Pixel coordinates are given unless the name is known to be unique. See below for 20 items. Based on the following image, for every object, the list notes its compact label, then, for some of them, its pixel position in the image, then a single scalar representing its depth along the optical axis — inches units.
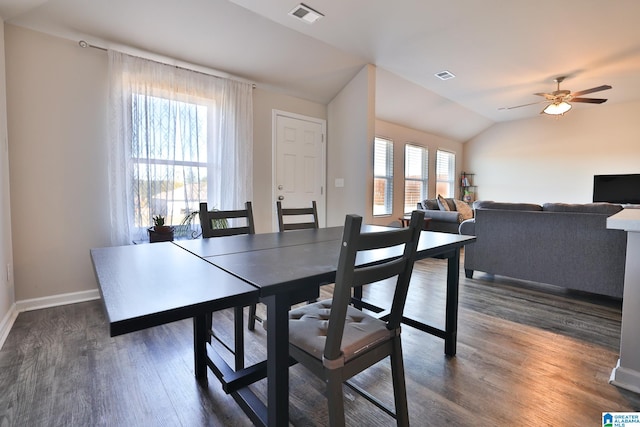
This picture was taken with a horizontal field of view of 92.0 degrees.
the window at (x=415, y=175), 256.4
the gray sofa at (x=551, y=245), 107.8
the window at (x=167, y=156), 119.2
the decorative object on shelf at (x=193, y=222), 130.2
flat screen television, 219.9
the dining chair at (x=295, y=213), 91.8
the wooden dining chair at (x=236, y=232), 67.6
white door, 163.3
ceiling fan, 173.8
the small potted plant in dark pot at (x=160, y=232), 114.9
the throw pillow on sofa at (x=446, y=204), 234.9
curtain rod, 108.7
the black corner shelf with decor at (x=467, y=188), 306.2
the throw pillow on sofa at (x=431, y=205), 238.7
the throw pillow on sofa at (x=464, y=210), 227.0
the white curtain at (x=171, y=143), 115.0
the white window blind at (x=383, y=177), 234.4
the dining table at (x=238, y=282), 33.1
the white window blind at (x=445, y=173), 288.3
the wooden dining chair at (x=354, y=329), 39.2
